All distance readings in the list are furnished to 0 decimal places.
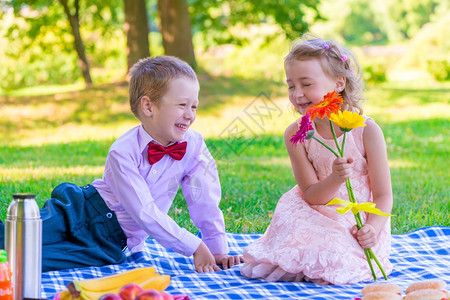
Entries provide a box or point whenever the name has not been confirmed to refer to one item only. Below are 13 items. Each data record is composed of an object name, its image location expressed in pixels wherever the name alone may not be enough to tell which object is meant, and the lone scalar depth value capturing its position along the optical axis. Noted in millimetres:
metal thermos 2391
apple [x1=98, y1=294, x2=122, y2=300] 2178
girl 3178
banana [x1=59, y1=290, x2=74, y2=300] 2383
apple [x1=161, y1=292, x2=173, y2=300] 2309
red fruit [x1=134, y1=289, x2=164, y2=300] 2160
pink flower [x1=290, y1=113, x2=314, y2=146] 2834
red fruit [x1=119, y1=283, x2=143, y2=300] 2211
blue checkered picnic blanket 2971
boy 3441
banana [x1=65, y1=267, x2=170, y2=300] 2326
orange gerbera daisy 2893
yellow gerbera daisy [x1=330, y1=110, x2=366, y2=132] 2797
